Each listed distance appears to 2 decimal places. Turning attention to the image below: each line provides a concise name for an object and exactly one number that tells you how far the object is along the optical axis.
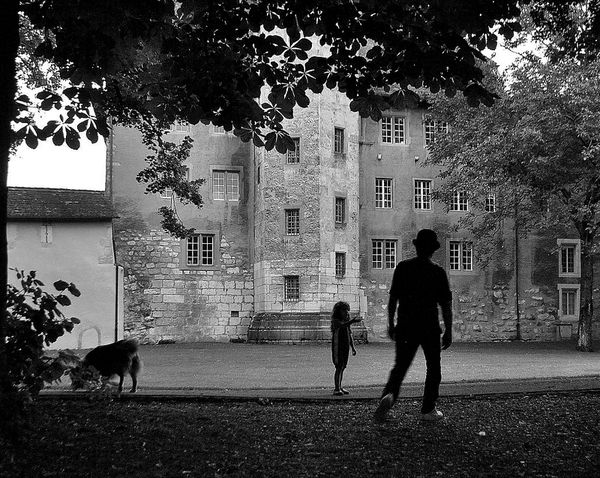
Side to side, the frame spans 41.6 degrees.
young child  10.99
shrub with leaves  6.09
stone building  34.94
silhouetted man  7.57
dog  10.68
